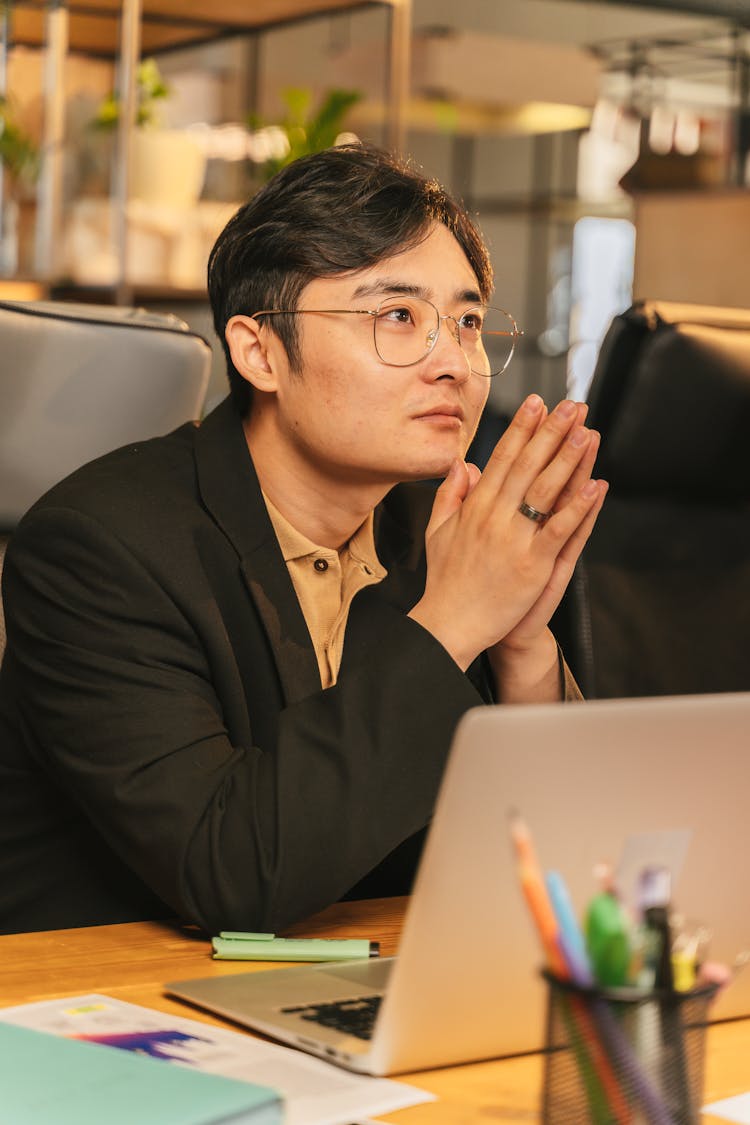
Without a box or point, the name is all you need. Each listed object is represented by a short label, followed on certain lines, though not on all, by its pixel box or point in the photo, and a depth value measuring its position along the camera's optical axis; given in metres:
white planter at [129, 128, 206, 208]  6.08
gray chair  2.76
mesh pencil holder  1.89
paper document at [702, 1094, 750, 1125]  2.13
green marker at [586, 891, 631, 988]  1.89
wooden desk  2.14
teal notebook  2.04
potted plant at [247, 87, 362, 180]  6.41
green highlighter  2.35
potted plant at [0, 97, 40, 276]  5.87
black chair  2.94
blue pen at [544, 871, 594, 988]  1.89
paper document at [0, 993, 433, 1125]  2.12
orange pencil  1.88
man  2.43
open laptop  2.07
